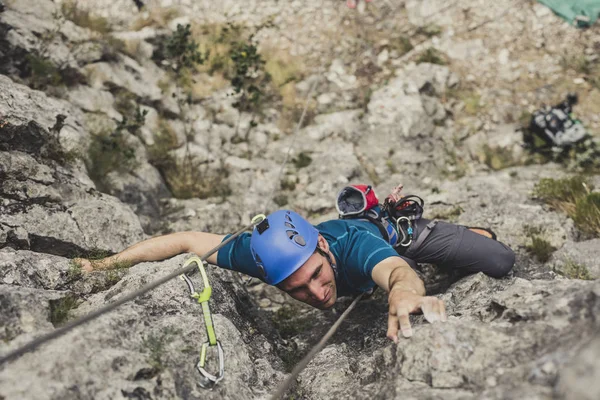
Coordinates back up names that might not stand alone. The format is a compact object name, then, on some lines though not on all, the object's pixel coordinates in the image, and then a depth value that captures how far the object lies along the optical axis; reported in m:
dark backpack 8.33
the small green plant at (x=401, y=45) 10.58
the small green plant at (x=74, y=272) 3.75
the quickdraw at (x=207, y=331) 2.82
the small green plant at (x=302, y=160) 8.34
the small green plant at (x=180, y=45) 7.73
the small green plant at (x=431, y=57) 10.31
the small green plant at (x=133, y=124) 6.66
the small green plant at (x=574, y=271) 4.61
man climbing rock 3.58
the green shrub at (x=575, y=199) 5.42
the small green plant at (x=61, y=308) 3.01
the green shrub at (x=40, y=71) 6.64
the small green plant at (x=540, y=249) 5.07
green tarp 10.23
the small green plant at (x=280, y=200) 7.59
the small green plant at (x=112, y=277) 3.75
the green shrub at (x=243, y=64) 7.95
